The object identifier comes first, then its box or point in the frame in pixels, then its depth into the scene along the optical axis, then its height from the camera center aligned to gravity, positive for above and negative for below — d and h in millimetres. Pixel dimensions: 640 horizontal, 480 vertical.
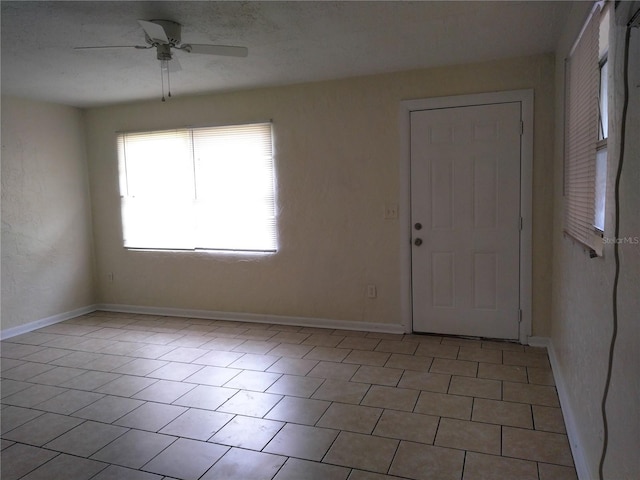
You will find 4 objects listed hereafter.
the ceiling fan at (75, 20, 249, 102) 2781 +1007
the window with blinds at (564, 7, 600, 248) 1989 +321
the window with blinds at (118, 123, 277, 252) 4754 +193
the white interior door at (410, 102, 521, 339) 3871 -166
